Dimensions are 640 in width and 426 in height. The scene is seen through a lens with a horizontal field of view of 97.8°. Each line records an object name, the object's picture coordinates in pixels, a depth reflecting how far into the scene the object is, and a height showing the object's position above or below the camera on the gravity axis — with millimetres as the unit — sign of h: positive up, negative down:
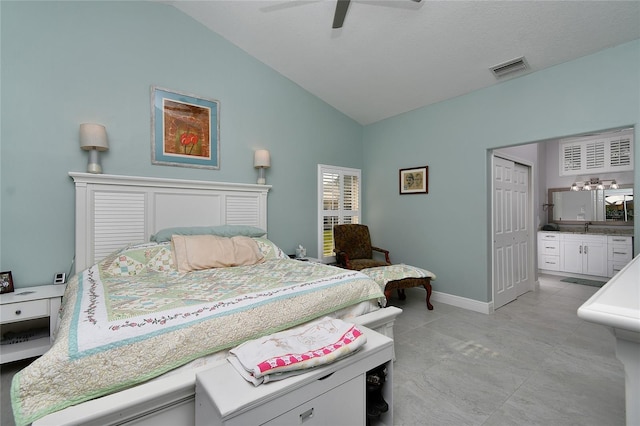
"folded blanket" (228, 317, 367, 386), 1144 -622
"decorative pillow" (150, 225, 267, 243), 2799 -183
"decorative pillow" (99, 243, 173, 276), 2277 -388
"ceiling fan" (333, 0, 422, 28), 2021 +1545
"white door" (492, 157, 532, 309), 3662 -250
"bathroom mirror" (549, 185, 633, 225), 5117 +145
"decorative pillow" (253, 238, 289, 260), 2986 -387
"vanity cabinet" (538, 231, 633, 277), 4789 -731
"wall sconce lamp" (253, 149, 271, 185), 3590 +698
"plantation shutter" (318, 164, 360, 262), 4355 +211
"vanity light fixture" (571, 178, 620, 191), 5206 +552
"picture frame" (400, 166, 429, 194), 4078 +503
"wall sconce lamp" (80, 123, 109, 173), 2541 +676
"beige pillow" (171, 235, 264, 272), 2432 -350
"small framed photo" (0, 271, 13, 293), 2264 -551
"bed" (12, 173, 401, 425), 1041 -485
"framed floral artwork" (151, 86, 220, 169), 3049 +974
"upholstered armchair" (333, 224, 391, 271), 4043 -490
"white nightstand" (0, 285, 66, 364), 2059 -738
